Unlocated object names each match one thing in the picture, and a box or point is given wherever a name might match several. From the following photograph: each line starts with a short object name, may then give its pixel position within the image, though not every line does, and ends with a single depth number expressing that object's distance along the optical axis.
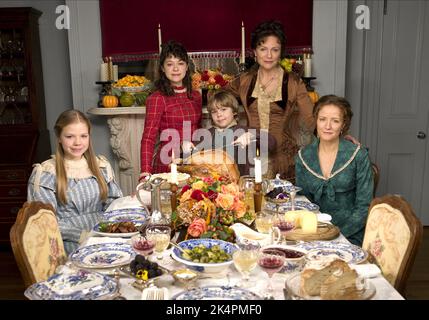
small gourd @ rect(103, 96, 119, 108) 3.69
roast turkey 2.53
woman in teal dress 2.45
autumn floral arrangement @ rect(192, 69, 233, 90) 3.56
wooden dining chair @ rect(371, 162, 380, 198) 2.82
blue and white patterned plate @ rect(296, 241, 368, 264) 1.67
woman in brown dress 3.08
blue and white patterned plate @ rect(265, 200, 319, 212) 2.27
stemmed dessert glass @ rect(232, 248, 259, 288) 1.47
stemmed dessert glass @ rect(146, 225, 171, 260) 1.65
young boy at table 2.93
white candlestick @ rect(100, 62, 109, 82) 3.69
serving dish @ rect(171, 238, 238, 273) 1.54
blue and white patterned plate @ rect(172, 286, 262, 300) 1.38
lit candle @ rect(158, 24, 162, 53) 3.48
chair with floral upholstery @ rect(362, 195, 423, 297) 1.68
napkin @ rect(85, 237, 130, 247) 1.90
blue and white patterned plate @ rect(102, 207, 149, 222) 2.21
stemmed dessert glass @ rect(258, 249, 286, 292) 1.46
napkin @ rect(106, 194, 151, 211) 2.34
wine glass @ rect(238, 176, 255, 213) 2.25
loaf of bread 1.37
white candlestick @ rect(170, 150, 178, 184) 2.07
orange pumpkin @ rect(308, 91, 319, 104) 3.64
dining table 1.41
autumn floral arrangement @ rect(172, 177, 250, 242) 1.87
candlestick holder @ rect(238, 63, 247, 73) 3.57
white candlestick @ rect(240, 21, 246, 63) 3.47
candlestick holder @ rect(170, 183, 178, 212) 2.08
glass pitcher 1.97
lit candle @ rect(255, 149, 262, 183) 2.06
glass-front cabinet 3.94
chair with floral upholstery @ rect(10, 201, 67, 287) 1.71
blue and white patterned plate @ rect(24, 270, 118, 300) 1.37
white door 4.16
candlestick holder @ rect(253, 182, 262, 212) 2.10
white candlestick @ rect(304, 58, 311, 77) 3.65
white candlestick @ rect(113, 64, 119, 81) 3.93
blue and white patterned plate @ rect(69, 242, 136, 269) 1.65
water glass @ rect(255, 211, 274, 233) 1.89
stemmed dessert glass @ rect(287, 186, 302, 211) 2.17
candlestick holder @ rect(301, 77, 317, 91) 3.68
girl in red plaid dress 3.09
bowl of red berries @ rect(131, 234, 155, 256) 1.60
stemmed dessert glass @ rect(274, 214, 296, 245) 1.82
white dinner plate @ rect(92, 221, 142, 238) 1.93
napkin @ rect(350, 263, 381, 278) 1.50
